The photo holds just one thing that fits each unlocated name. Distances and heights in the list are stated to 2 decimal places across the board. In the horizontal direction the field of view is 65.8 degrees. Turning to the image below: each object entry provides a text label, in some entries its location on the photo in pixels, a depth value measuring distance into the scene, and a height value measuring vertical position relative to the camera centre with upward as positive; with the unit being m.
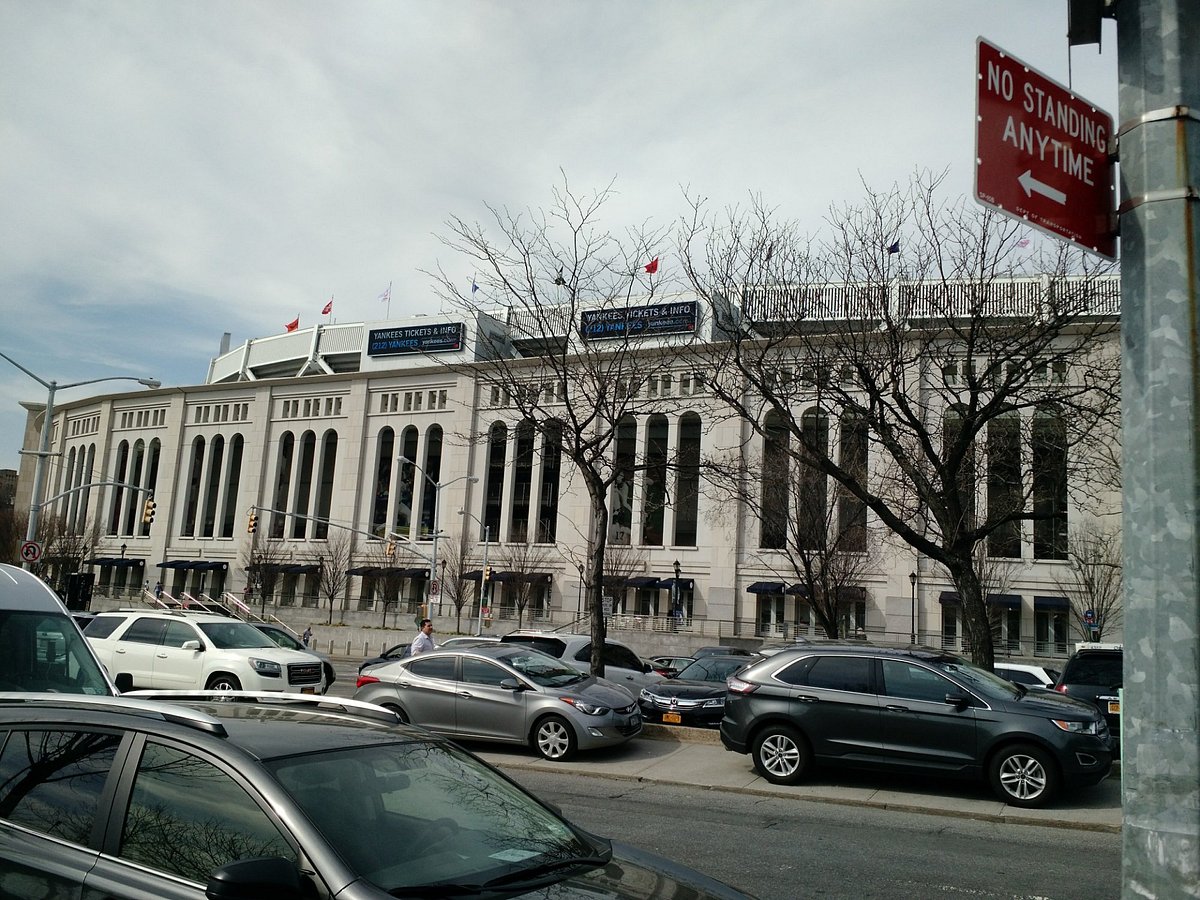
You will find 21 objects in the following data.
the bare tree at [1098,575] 39.34 +0.95
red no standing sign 3.77 +1.81
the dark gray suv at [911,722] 10.41 -1.58
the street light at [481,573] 43.41 -0.17
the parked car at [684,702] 16.64 -2.24
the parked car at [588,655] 19.95 -1.85
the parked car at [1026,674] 22.05 -1.93
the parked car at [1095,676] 15.29 -1.34
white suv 15.95 -1.76
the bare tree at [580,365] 18.38 +4.40
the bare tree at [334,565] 58.12 -0.35
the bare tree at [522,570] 53.28 -0.05
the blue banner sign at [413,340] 63.38 +15.52
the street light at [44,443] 31.31 +3.65
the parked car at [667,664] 21.73 -2.46
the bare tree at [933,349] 15.97 +4.45
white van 8.11 -0.90
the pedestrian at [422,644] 16.84 -1.46
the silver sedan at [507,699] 13.12 -1.90
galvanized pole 3.00 +0.55
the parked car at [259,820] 3.18 -0.97
